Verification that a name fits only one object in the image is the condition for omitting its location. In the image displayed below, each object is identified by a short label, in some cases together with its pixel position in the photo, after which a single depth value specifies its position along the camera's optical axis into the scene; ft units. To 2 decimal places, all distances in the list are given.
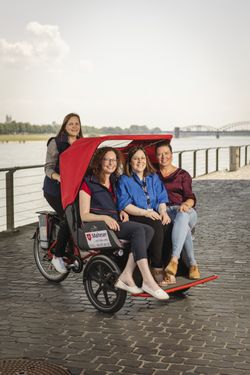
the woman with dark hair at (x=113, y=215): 20.54
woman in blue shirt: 21.49
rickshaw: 20.90
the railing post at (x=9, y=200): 39.27
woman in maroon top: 22.11
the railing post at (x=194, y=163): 86.51
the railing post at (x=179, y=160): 76.44
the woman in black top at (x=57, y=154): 25.50
